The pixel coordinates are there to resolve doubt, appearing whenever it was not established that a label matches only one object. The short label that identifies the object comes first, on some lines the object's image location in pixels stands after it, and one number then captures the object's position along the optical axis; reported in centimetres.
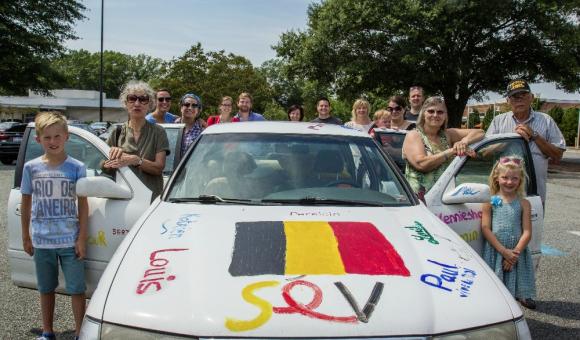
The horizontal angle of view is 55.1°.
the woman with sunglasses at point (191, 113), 584
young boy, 335
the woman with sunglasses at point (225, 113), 680
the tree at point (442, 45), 2091
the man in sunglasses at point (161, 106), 641
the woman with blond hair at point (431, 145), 403
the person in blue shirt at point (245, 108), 706
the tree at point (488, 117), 4964
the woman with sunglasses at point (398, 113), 622
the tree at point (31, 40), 2395
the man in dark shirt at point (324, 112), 746
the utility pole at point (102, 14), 3309
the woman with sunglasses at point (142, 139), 402
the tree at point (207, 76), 3416
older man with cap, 449
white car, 200
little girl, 399
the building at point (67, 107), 6544
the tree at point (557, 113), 4669
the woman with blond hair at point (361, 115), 666
